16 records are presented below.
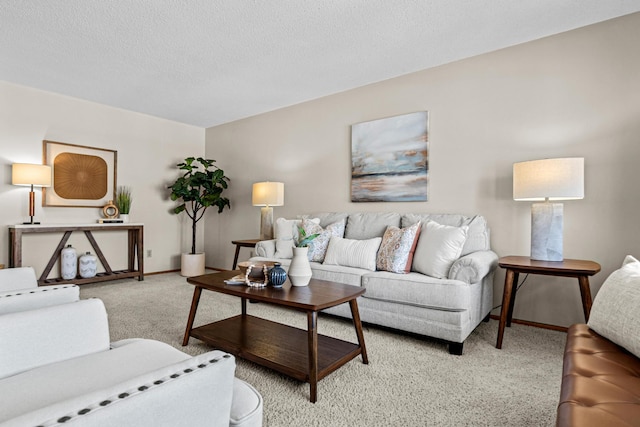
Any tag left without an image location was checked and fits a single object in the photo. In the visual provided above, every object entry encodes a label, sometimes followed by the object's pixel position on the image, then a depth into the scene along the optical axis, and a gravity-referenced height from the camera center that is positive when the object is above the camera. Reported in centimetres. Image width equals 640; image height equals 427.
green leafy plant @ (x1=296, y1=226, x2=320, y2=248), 226 -22
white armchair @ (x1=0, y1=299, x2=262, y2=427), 49 -41
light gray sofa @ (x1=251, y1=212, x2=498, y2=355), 233 -59
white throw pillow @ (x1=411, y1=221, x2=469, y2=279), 266 -32
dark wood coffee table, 180 -84
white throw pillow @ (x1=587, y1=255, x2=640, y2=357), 124 -39
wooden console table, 370 -49
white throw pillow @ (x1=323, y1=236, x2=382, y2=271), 303 -39
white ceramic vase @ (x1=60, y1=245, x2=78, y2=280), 409 -66
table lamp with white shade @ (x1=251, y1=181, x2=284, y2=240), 429 +13
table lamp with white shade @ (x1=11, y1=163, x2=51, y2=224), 371 +35
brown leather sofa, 91 -54
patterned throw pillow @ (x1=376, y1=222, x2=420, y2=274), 284 -34
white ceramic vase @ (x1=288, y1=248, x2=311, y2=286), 223 -39
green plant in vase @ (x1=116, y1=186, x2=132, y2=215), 470 +9
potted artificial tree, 498 +23
